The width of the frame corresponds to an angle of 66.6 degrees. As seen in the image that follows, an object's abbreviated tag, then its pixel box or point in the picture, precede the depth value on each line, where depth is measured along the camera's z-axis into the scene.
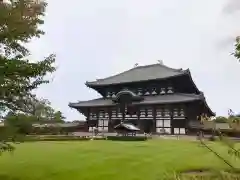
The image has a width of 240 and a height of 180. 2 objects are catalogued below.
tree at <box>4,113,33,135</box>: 8.10
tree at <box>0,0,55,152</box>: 7.78
